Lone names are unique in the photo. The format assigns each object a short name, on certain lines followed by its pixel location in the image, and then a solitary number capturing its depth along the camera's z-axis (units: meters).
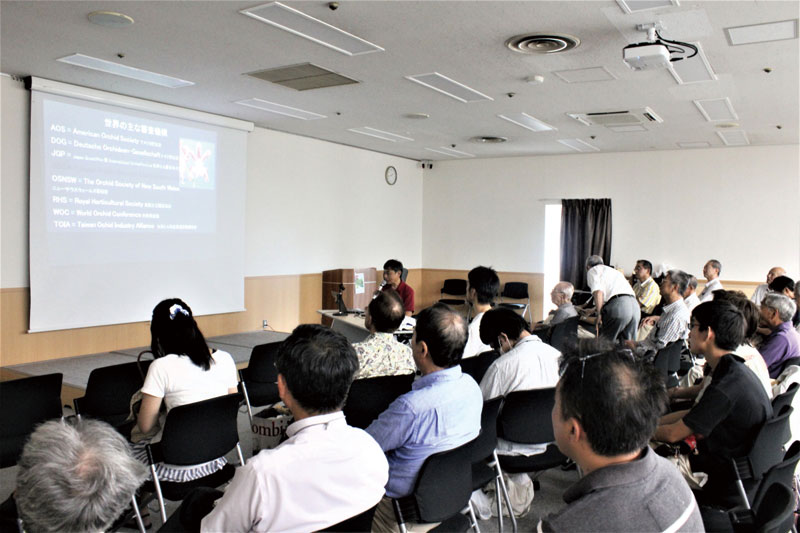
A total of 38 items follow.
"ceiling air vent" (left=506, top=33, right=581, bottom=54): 4.47
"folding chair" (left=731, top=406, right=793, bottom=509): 2.52
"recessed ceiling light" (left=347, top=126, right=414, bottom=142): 8.52
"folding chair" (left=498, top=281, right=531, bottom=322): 10.90
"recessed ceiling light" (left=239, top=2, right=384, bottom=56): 4.04
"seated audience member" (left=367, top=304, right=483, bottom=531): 2.38
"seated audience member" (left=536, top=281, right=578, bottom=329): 6.01
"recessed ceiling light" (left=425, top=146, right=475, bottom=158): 10.32
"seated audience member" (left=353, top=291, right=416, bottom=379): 3.40
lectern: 9.38
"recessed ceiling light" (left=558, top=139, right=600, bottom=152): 9.22
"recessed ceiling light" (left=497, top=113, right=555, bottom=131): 7.39
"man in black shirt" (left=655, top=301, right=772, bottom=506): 2.52
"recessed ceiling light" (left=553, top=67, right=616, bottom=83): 5.32
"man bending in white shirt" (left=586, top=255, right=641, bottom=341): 6.50
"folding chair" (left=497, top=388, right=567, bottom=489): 3.09
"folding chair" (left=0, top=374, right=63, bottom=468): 3.16
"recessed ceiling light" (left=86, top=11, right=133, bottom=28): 4.11
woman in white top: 2.80
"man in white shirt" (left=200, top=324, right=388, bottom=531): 1.55
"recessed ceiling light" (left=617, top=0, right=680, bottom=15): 3.74
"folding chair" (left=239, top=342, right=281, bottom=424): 4.46
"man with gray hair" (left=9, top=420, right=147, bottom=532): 1.22
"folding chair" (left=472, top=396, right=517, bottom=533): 2.77
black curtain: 10.41
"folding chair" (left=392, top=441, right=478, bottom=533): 2.30
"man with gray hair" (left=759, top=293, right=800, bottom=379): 3.86
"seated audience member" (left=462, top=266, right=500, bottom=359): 4.57
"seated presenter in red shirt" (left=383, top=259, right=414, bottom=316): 7.16
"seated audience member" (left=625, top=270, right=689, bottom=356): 5.35
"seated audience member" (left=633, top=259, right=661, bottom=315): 8.34
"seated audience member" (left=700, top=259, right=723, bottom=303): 7.57
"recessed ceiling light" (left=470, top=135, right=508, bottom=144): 9.03
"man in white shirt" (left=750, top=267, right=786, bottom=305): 7.06
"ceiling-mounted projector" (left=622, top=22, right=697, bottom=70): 4.08
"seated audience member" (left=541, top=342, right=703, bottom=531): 1.27
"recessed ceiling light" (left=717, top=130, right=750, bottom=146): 8.19
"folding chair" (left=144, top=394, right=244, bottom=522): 2.67
